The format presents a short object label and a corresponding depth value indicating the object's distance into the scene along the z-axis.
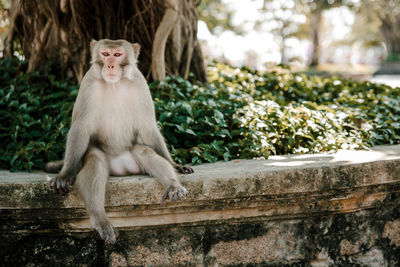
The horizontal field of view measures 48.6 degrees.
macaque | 2.55
